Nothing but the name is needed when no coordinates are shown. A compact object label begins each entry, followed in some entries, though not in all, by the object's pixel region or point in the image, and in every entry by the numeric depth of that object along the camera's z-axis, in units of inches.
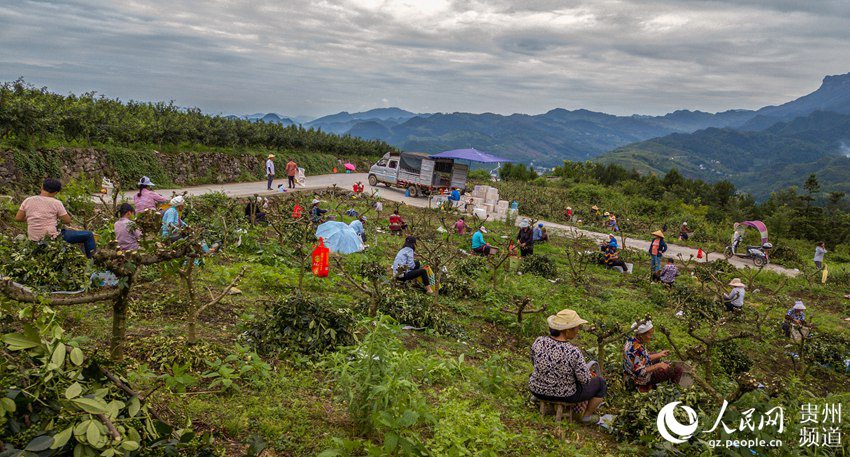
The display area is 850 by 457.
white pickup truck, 1091.0
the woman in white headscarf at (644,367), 248.7
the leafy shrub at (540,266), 547.8
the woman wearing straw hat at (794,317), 428.8
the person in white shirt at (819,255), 815.1
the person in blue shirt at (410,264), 394.0
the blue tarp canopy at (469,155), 1111.0
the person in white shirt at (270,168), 849.9
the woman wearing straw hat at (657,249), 592.4
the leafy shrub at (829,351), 375.2
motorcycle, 787.8
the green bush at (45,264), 256.0
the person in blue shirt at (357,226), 523.2
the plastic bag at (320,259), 388.2
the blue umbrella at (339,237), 487.8
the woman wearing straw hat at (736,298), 474.6
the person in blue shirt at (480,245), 614.9
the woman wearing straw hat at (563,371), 209.5
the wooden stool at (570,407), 216.7
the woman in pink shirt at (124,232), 296.8
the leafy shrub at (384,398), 150.0
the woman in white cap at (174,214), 353.9
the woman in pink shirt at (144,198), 384.8
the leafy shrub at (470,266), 490.8
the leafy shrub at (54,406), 89.6
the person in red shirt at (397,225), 671.1
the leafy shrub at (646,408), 199.9
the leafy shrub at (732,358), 324.2
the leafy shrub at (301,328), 236.7
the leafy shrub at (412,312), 322.3
